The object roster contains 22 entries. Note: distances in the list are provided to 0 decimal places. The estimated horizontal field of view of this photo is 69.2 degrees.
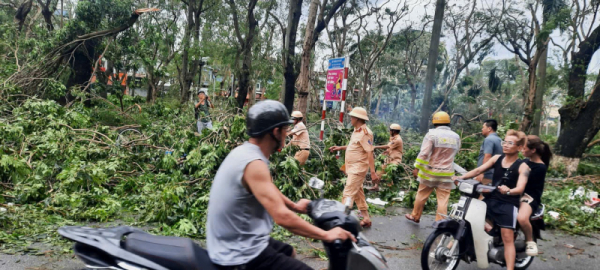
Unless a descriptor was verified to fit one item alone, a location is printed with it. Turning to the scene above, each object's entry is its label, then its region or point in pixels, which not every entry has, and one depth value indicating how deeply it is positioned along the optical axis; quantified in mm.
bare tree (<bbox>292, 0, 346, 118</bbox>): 13211
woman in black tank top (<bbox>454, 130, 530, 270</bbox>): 4480
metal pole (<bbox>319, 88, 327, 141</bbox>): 9591
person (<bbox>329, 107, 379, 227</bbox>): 6125
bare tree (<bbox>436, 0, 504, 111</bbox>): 25031
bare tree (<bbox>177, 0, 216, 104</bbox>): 20297
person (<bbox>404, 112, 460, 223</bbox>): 6023
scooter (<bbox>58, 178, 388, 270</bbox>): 2166
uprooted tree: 11086
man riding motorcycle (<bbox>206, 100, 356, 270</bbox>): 2176
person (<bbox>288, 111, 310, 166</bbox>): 8039
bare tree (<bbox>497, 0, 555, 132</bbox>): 17031
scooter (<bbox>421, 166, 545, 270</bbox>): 4488
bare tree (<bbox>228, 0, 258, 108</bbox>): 18266
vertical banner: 9570
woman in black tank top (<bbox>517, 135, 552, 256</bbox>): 4645
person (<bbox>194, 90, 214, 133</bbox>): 10077
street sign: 9783
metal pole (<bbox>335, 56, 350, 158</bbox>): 9469
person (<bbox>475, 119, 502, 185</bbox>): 6727
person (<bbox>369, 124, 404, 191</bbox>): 9173
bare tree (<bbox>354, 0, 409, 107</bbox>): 24156
